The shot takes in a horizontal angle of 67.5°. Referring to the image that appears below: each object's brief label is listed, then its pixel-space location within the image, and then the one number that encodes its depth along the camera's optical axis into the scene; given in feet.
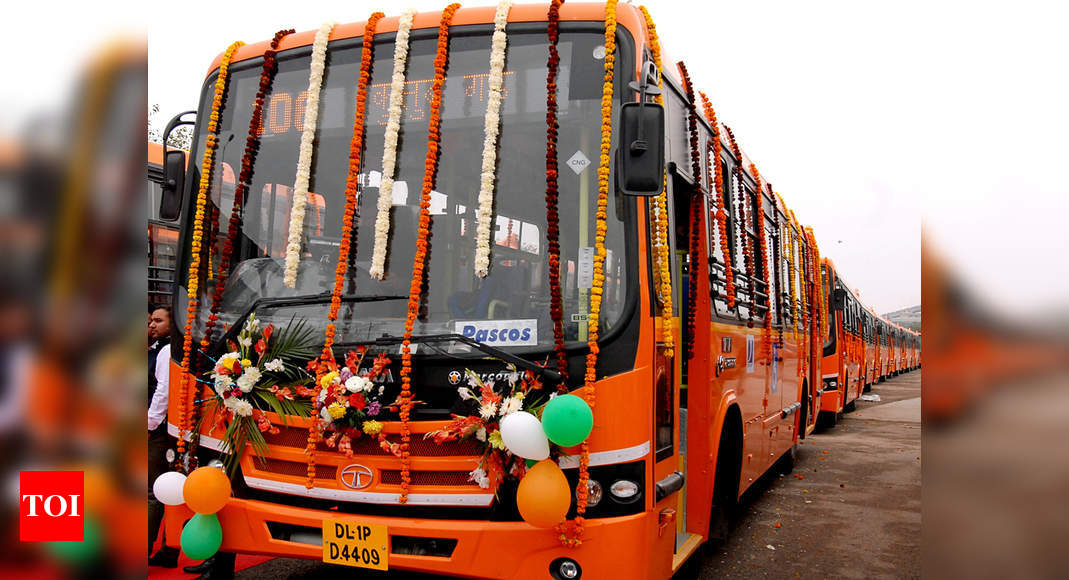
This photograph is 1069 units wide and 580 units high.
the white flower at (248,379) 12.80
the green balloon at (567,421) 10.95
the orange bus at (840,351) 48.14
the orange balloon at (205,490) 12.44
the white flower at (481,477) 11.92
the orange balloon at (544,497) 11.18
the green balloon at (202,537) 12.70
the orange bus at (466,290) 12.03
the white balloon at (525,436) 11.19
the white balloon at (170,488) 13.17
